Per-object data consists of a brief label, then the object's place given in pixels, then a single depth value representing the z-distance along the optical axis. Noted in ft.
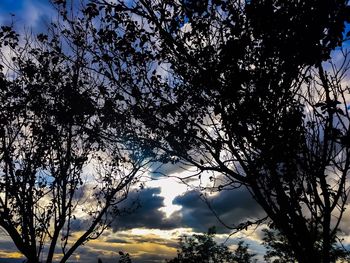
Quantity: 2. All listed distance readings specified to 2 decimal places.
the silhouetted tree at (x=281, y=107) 17.28
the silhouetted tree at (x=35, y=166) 42.70
